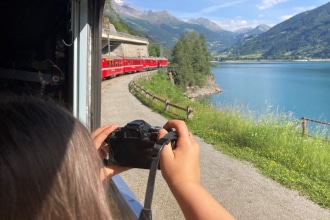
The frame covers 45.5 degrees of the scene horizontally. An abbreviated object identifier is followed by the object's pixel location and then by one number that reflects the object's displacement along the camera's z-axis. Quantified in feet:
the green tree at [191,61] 197.26
